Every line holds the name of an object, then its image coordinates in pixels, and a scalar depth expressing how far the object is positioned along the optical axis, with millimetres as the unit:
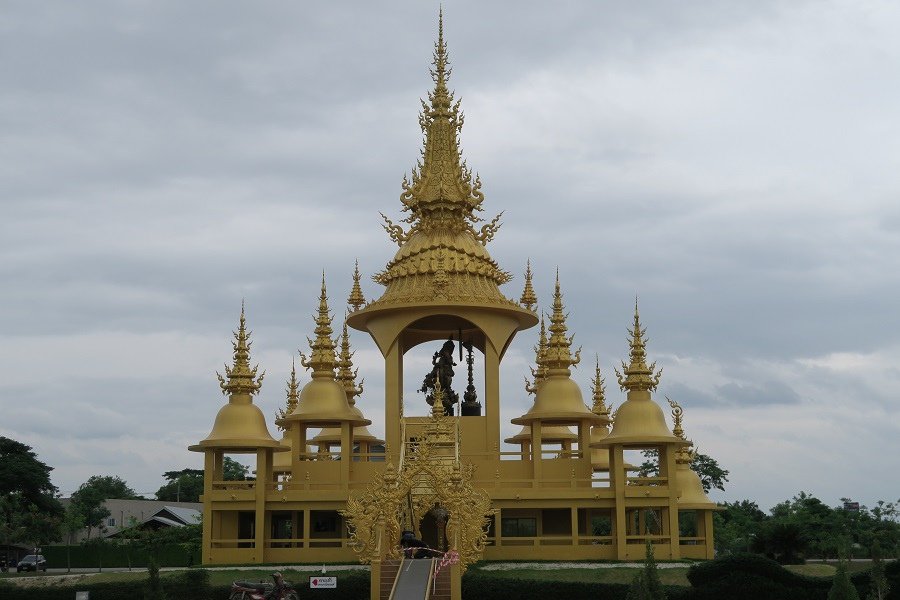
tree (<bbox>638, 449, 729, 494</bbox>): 77125
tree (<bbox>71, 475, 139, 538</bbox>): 68562
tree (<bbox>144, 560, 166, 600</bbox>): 25969
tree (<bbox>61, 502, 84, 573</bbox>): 58406
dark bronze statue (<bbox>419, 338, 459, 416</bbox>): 42000
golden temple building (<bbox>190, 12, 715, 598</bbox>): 37031
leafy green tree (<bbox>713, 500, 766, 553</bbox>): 60438
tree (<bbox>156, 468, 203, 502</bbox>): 92438
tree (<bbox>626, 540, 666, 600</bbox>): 24328
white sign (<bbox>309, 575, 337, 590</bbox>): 30469
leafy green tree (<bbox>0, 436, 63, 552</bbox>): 55344
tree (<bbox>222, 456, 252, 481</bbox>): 84469
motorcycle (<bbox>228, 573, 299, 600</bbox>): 29547
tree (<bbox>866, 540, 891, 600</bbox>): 27484
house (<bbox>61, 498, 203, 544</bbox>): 68938
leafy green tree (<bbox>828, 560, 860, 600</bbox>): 25531
